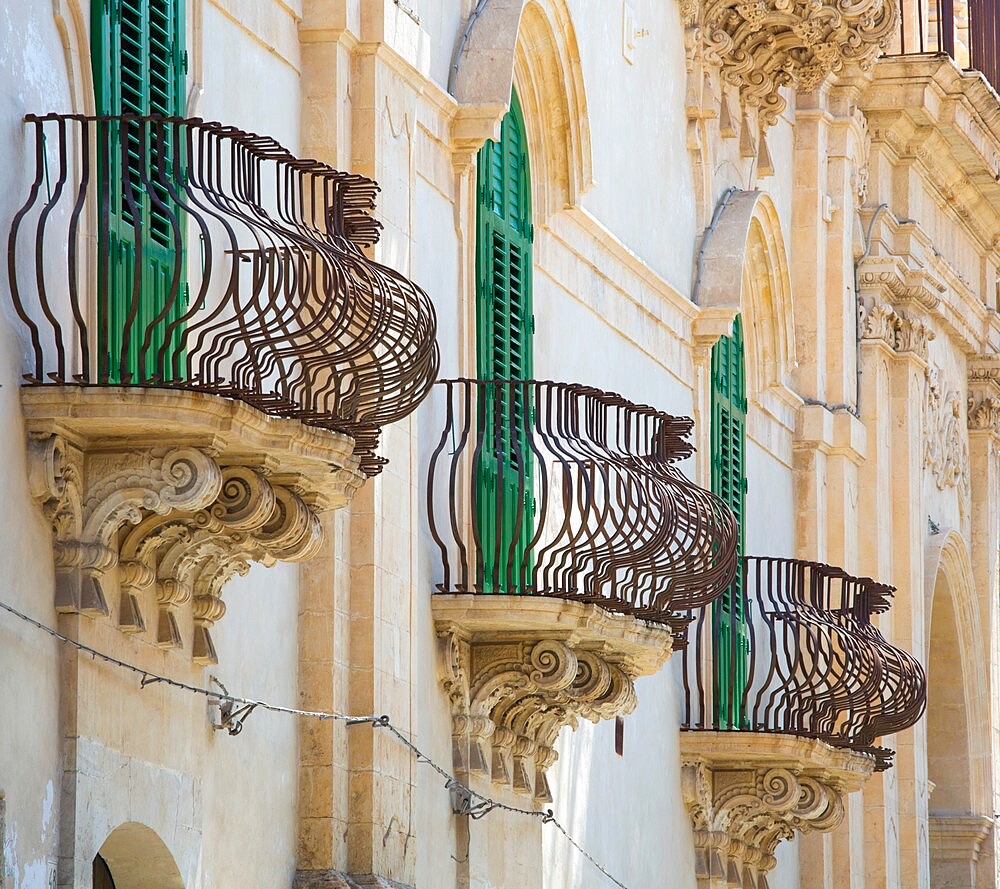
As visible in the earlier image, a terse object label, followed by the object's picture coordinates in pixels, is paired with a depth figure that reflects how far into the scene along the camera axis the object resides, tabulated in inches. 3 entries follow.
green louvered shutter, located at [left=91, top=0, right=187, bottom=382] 658.8
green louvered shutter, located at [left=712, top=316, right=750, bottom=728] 1238.7
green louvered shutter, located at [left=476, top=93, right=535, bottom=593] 907.6
